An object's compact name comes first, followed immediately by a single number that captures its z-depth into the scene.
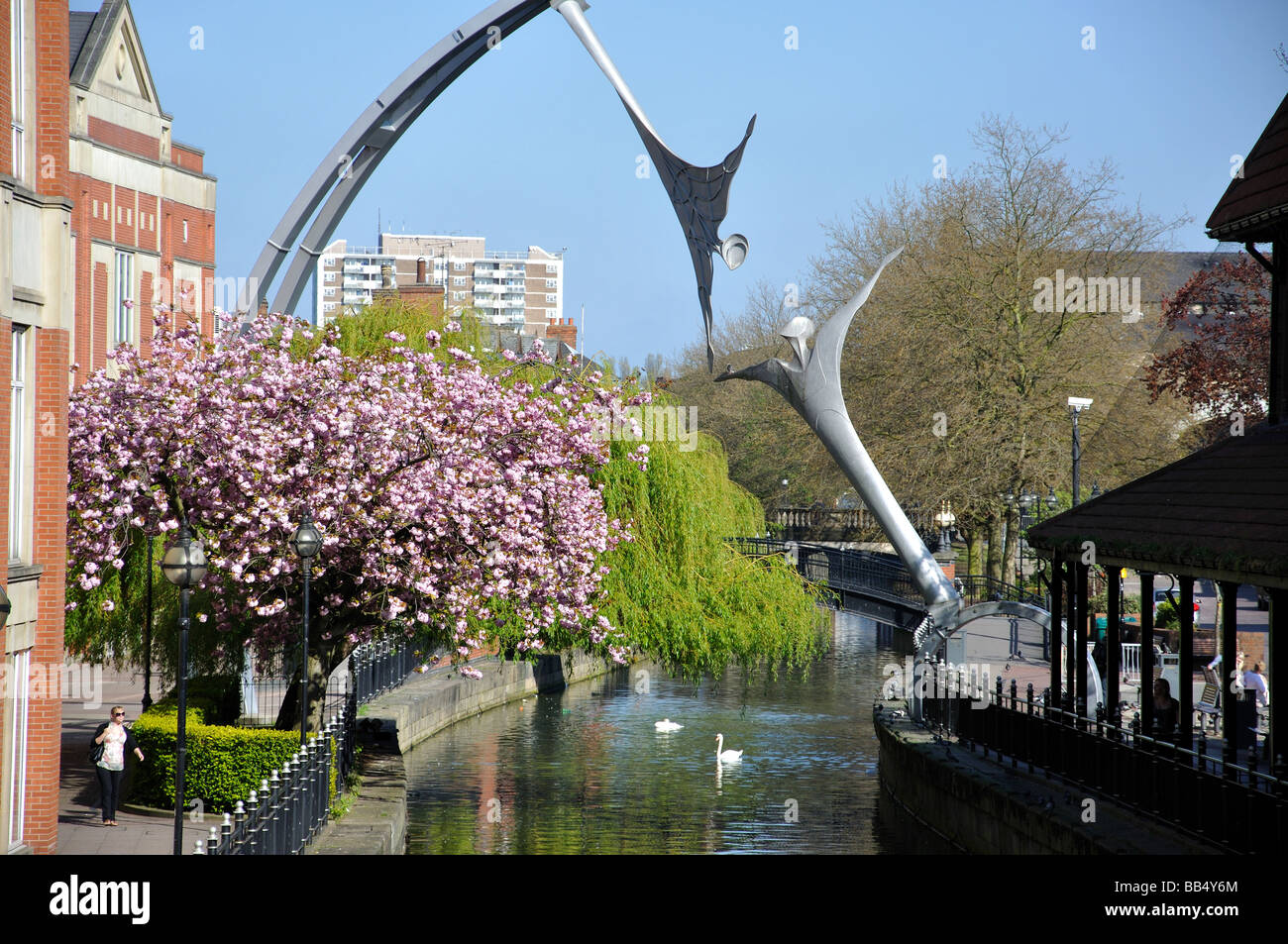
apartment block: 178.88
